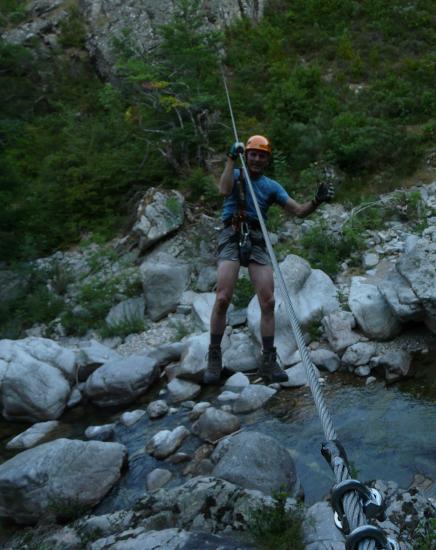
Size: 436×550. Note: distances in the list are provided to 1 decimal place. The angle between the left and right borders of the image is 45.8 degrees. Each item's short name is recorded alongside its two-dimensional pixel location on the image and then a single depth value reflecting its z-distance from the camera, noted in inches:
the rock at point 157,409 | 230.5
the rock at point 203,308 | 306.9
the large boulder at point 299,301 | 257.1
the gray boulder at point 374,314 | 241.4
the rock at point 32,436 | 231.9
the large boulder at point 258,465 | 155.3
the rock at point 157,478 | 179.2
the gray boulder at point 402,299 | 232.5
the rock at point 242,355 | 252.2
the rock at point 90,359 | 275.6
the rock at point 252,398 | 217.2
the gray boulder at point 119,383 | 252.8
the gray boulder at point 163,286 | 341.4
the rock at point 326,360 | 236.1
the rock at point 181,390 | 241.0
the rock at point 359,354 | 232.1
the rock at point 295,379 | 227.9
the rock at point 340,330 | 242.7
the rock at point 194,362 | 248.4
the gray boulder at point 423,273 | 225.9
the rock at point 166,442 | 197.5
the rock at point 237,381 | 237.9
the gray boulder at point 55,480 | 168.9
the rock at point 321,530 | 120.5
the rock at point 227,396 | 227.3
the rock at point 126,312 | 336.3
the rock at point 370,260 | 309.0
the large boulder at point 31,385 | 250.5
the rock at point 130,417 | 232.4
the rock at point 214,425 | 199.0
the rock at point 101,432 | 223.8
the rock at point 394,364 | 219.9
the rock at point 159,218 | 409.7
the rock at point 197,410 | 219.6
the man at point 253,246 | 201.0
